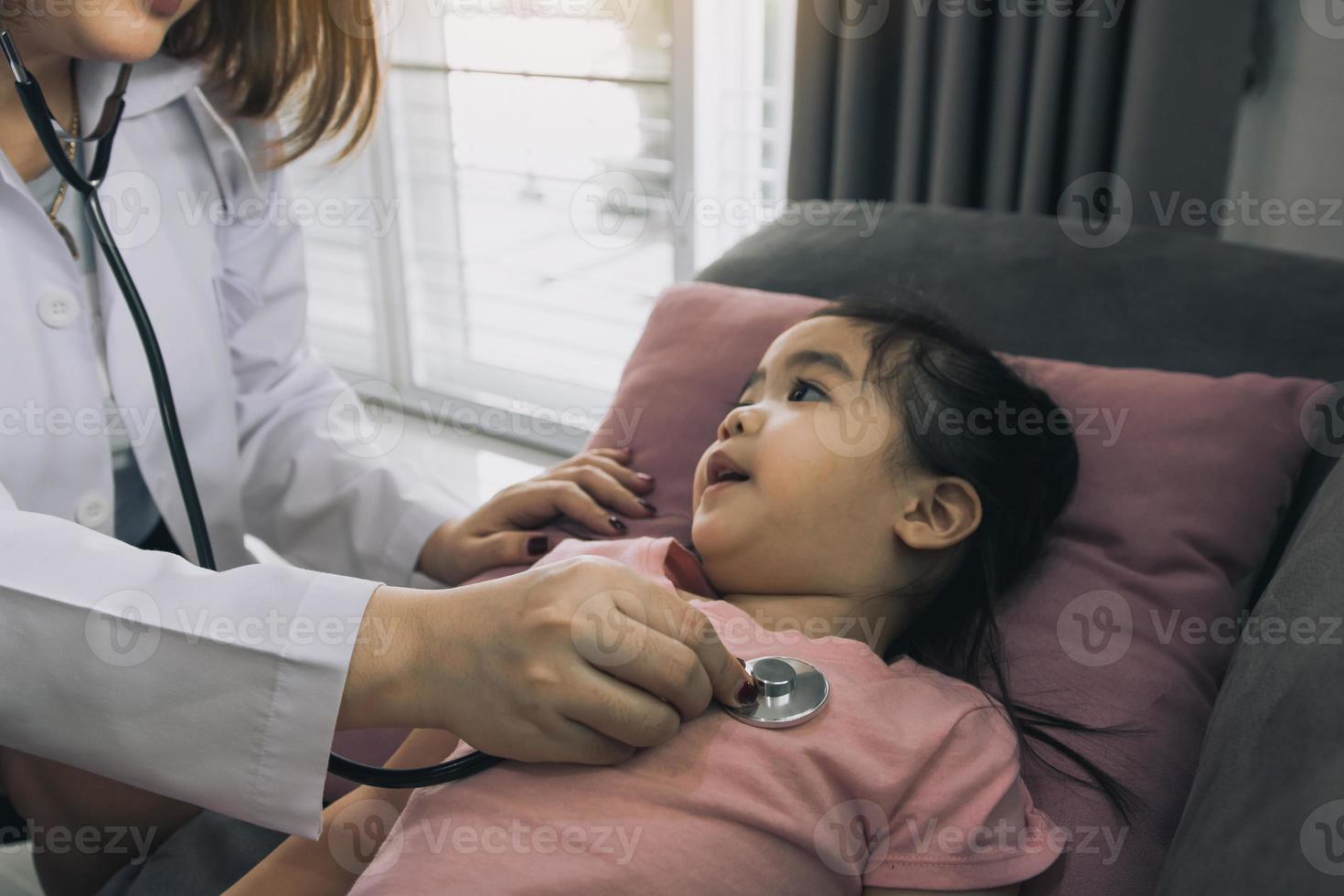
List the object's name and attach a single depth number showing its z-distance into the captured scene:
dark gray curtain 1.71
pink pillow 0.93
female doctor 0.75
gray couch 0.64
